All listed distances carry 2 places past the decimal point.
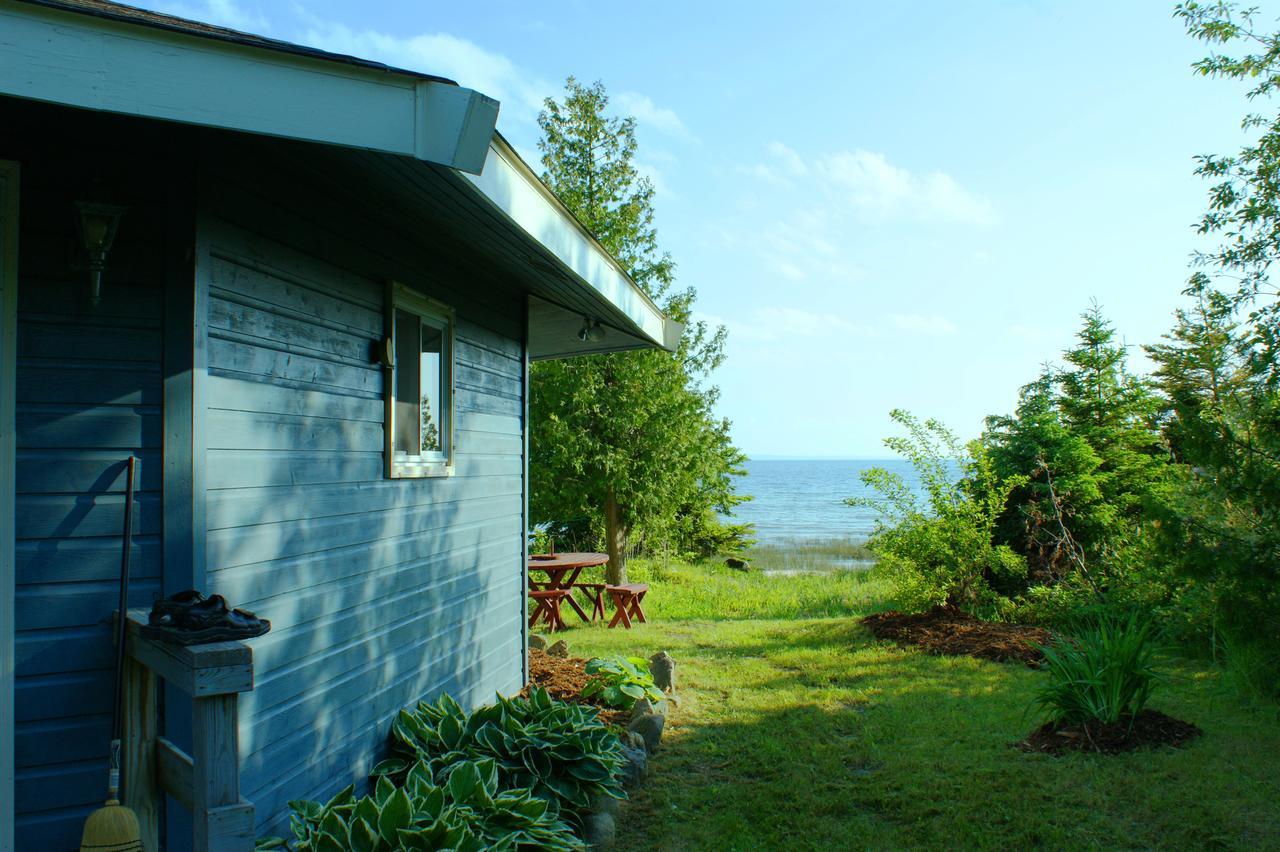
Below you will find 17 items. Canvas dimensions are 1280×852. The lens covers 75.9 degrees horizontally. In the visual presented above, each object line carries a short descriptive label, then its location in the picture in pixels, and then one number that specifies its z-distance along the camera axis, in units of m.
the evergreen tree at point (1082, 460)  9.29
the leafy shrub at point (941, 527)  8.78
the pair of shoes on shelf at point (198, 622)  2.16
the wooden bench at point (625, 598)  9.67
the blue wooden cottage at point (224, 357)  2.39
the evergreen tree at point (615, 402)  11.27
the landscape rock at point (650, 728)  5.24
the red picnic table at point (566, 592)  9.25
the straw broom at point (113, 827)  2.11
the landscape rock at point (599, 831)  3.88
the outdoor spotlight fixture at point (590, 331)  6.74
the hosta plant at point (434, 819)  2.92
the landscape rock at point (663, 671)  6.40
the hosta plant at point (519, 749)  4.02
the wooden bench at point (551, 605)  9.28
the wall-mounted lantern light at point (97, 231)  2.44
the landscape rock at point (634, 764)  4.66
